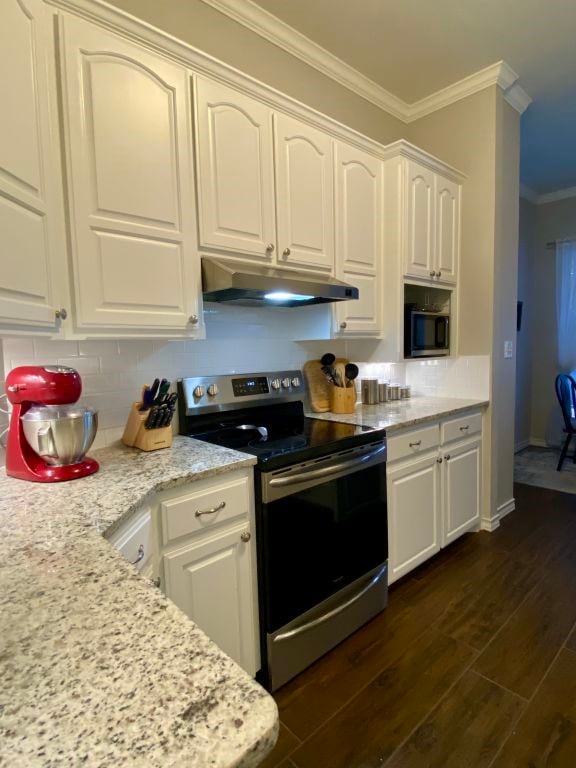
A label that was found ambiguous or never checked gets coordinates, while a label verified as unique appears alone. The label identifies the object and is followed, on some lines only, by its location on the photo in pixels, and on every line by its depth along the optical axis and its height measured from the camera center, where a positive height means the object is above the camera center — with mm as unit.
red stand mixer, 1193 -196
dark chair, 3906 -565
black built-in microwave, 2518 +103
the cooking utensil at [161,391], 1561 -135
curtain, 4512 +480
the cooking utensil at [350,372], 2424 -127
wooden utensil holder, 2350 -281
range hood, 1578 +281
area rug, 3646 -1215
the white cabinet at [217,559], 1294 -682
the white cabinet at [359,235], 2164 +634
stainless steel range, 1497 -648
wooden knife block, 1563 -301
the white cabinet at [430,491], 2057 -797
